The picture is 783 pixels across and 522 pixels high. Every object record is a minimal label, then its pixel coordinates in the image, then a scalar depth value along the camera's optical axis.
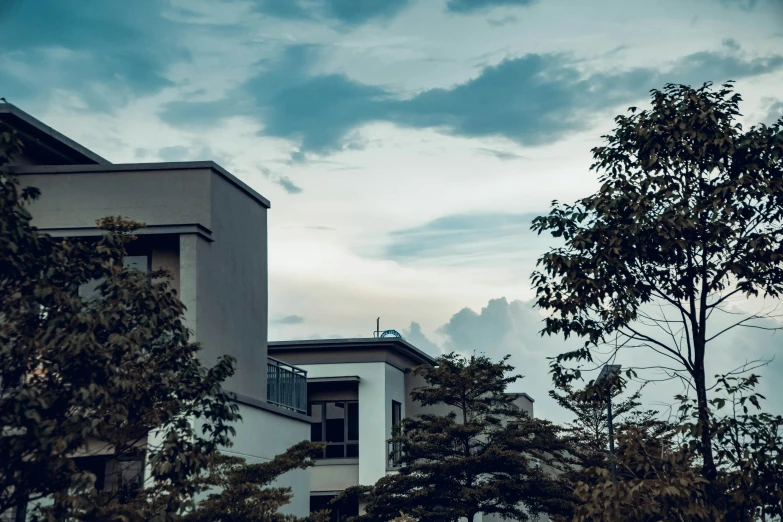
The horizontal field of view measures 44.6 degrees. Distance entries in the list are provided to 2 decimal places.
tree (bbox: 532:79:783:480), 13.05
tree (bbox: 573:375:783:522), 11.73
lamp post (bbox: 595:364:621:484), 13.42
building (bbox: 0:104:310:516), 20.64
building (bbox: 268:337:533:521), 38.41
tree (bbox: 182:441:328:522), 15.88
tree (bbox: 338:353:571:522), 30.47
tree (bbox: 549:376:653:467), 38.81
